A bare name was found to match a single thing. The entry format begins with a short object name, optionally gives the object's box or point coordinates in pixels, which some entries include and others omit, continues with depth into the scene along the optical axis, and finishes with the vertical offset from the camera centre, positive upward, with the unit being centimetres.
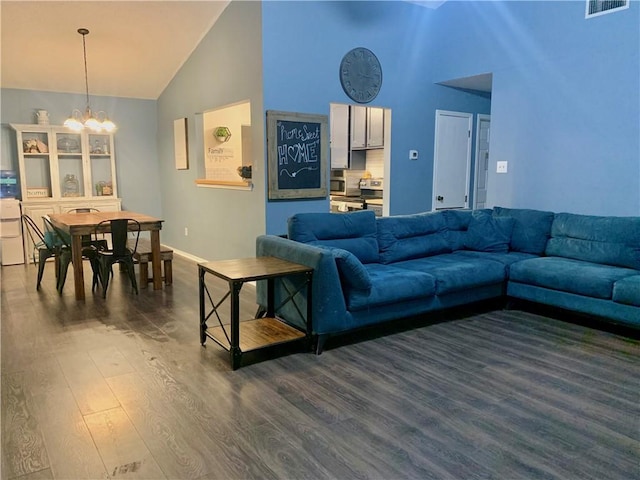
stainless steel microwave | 713 -7
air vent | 423 +157
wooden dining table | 464 -52
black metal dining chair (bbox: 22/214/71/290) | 500 -78
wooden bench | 511 -91
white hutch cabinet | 650 +10
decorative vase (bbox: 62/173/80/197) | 691 -13
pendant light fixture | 518 +61
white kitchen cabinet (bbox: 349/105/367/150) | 646 +72
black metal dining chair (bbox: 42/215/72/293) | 492 -74
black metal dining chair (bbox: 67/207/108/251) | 511 -72
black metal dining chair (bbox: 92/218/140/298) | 470 -73
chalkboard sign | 470 +24
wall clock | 512 +114
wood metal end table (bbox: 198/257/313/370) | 302 -99
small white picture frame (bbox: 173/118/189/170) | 651 +47
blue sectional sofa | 337 -72
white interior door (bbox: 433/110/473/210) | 618 +25
